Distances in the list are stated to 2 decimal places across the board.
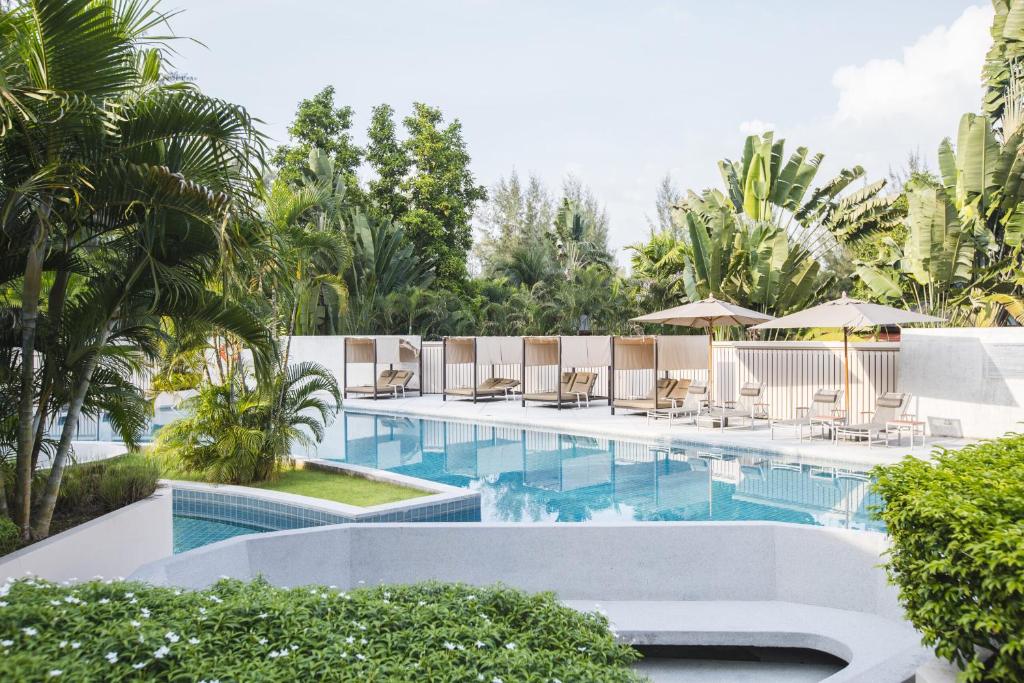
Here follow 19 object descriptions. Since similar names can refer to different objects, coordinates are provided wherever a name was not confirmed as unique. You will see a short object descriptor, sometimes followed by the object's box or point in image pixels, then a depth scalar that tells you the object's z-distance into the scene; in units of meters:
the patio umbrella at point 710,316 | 15.06
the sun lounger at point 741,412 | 14.40
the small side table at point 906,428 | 12.05
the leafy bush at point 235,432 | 8.87
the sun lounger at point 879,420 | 12.32
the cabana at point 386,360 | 21.14
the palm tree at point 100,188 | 4.48
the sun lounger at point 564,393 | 18.17
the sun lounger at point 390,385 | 21.05
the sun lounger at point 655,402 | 15.96
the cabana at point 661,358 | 16.70
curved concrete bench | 5.84
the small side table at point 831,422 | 12.82
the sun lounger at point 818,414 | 13.03
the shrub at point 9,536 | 4.59
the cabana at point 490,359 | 19.95
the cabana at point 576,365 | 18.28
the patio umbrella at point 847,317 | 12.90
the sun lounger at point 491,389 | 20.02
